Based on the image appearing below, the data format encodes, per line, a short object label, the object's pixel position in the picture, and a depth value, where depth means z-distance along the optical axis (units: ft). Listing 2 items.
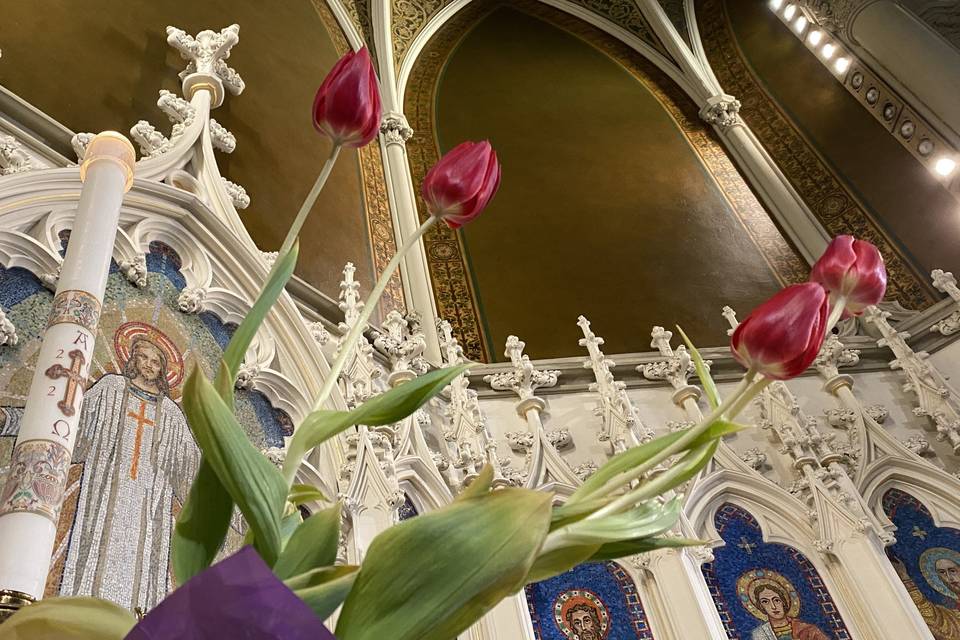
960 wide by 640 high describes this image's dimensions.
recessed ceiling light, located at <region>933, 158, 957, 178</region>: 21.21
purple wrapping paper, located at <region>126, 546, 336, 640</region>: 1.68
